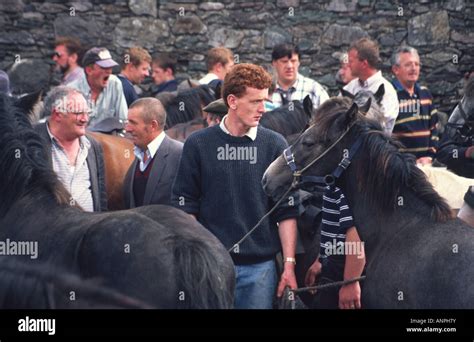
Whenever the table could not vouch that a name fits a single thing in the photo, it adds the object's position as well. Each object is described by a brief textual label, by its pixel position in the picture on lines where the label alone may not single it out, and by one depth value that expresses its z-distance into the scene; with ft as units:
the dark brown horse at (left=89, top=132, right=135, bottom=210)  28.86
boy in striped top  22.40
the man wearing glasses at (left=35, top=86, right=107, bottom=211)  23.91
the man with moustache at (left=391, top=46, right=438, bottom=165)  33.71
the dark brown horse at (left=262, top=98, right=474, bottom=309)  19.56
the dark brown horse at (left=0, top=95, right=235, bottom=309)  18.19
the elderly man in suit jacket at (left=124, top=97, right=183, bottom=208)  24.27
